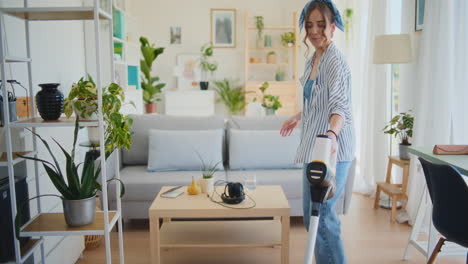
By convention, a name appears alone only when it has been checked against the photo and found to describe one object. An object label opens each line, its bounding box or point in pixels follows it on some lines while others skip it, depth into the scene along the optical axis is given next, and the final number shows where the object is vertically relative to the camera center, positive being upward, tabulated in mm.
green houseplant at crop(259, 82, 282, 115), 3971 -184
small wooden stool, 3180 -813
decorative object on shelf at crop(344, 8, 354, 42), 4531 +723
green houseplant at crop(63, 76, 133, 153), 1733 -80
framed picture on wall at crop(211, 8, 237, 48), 6602 +971
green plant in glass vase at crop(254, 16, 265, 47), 6367 +938
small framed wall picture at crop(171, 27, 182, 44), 6617 +847
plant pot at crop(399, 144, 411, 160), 3240 -516
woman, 1661 -70
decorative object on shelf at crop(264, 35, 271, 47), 6441 +723
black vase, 1716 -56
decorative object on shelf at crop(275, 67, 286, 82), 6430 +177
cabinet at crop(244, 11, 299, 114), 6352 +345
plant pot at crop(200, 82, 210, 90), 6436 +41
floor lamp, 3160 +289
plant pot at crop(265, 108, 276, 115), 4074 -235
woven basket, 2673 -999
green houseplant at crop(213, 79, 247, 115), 6578 -119
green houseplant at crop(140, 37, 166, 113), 5832 +150
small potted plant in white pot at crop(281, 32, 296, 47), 6280 +740
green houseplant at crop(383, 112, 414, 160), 3234 -340
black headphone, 2301 -599
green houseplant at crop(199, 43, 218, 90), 6420 +376
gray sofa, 2969 -541
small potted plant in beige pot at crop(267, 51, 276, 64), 6430 +472
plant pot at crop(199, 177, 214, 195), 2518 -594
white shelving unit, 1596 -264
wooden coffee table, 2213 -851
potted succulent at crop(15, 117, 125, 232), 1713 -442
